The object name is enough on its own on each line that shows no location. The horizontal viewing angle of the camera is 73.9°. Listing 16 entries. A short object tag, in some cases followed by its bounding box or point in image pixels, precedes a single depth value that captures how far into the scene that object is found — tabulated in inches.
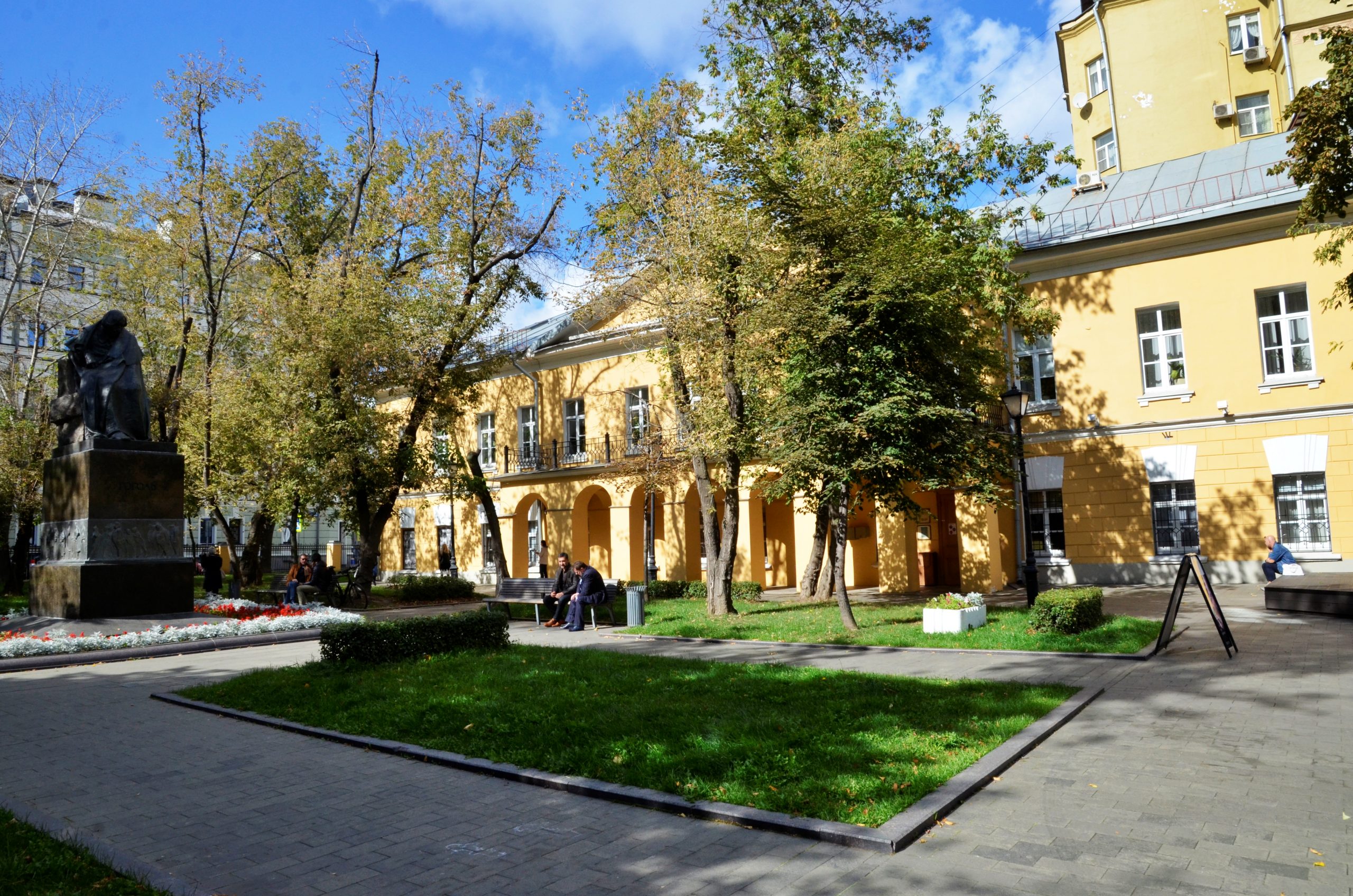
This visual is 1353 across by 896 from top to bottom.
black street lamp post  610.2
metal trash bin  643.5
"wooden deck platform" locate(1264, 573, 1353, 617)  545.7
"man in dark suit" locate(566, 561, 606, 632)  636.7
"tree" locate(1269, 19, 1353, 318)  493.7
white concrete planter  522.3
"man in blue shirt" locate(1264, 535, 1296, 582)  697.6
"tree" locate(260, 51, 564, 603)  876.0
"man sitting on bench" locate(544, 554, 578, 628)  664.4
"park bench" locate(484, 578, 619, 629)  714.2
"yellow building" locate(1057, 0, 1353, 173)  1123.3
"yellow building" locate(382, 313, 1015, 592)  964.6
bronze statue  589.6
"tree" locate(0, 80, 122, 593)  933.8
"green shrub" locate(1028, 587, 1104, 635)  476.7
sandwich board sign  402.3
